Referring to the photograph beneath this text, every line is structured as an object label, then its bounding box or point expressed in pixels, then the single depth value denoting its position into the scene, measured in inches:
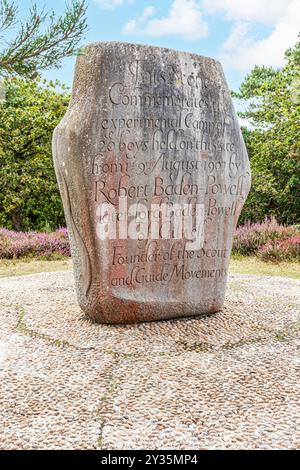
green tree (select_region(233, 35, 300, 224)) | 561.6
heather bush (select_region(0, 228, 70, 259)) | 392.5
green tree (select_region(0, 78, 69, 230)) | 511.8
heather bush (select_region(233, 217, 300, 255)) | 402.9
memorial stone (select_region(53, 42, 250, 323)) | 157.4
